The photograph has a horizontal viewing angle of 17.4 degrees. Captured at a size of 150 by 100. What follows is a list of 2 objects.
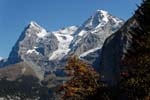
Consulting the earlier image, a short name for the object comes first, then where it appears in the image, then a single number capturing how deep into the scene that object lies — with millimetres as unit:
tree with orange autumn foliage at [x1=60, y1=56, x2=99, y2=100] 54409
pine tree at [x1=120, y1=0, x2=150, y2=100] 46638
